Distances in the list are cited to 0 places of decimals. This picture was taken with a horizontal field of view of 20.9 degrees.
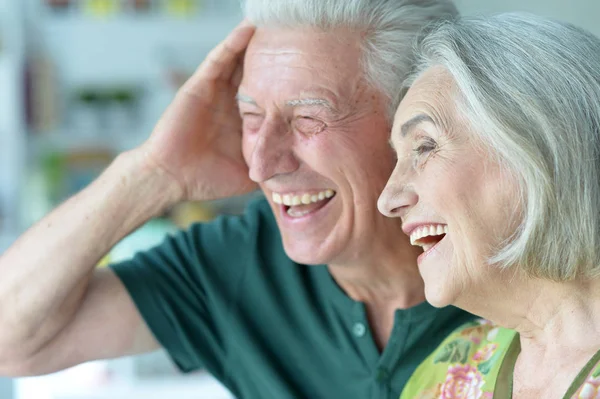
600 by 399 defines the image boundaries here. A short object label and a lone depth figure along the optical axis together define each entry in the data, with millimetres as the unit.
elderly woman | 1260
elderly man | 1483
